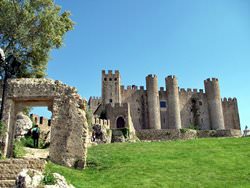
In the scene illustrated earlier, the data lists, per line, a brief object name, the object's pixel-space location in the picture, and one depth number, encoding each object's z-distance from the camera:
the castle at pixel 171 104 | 39.02
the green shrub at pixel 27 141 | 14.88
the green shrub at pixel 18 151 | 10.04
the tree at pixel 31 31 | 15.30
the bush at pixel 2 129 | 9.14
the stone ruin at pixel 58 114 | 9.09
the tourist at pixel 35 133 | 13.95
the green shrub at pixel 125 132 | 26.05
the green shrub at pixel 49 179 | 5.52
